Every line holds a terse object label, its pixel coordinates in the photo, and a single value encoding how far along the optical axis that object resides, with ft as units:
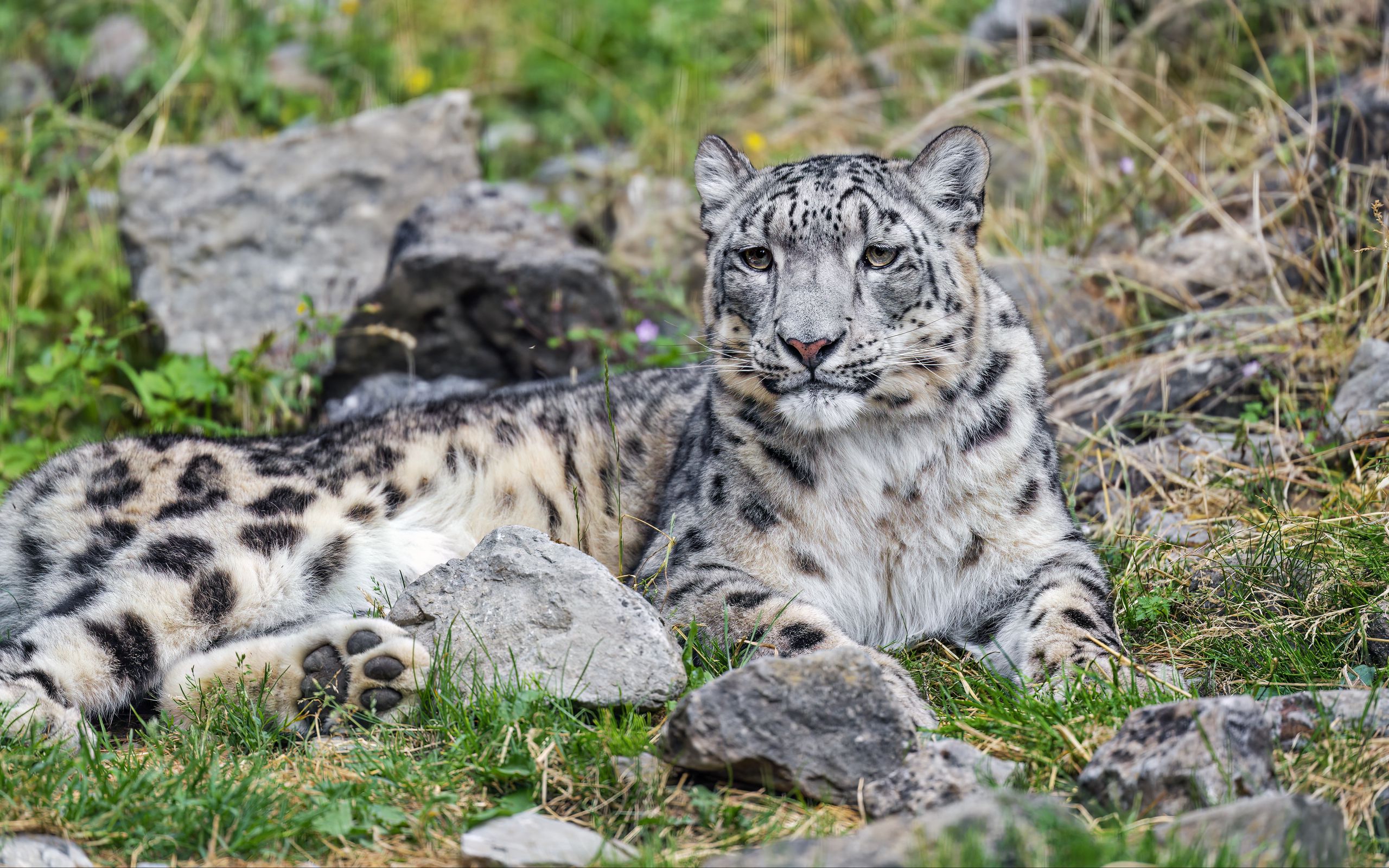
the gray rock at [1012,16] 66.95
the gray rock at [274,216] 54.95
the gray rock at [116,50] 72.38
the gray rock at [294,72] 73.67
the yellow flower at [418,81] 72.43
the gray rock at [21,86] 70.69
